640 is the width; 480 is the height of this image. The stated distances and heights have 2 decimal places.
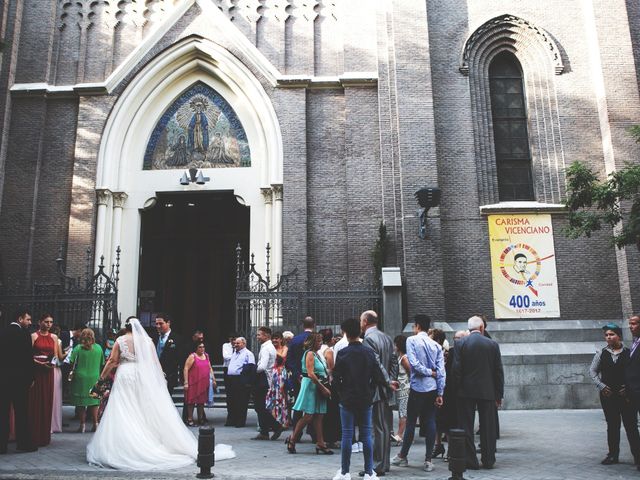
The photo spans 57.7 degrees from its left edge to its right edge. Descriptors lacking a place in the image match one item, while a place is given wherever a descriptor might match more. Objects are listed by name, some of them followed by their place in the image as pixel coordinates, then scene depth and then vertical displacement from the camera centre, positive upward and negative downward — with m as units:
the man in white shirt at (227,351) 11.71 +0.09
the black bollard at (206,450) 6.25 -1.01
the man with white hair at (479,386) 6.96 -0.42
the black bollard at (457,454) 5.63 -0.99
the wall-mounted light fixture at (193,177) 16.62 +5.03
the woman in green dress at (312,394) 7.82 -0.54
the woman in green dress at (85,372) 9.92 -0.24
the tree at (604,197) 10.35 +2.79
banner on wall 14.96 +2.13
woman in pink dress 10.46 -0.51
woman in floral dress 9.30 -0.69
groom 10.37 +0.13
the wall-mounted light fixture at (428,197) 13.61 +3.58
